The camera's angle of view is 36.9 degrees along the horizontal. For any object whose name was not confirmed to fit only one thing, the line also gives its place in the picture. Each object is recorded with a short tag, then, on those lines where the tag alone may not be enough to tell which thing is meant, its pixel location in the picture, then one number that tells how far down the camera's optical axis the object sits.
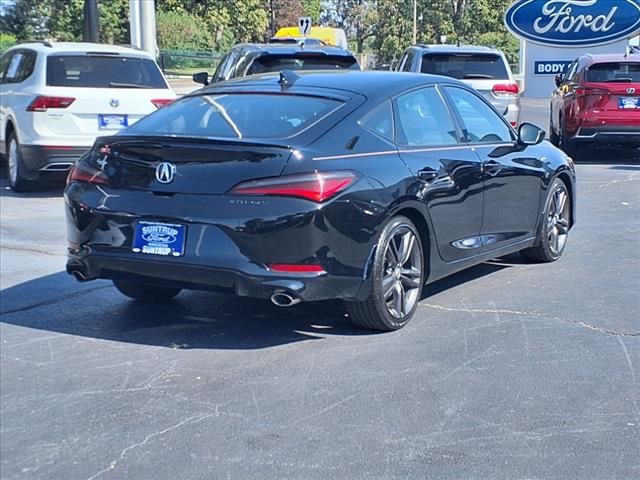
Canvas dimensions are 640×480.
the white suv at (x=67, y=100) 11.07
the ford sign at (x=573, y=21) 29.58
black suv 13.03
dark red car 14.42
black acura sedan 5.22
